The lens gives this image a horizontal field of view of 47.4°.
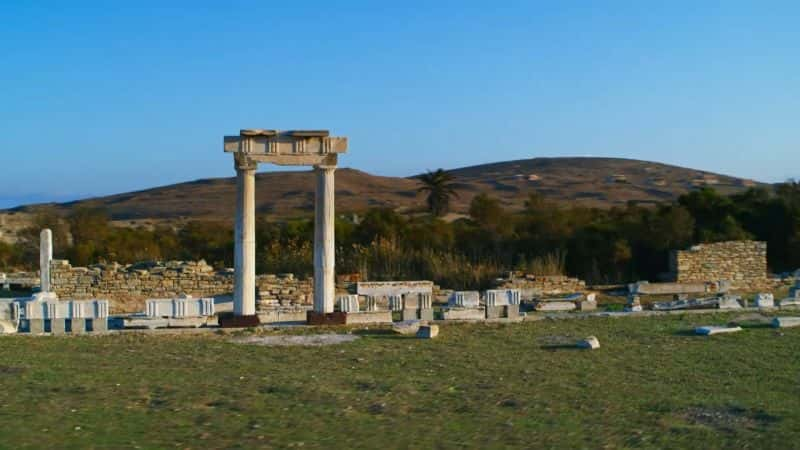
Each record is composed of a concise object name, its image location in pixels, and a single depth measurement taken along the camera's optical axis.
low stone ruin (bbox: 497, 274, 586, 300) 22.94
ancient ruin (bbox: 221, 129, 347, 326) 16.33
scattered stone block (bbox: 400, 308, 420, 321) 17.17
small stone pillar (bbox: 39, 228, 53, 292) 20.95
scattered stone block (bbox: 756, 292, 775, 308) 19.22
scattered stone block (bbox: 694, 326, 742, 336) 14.94
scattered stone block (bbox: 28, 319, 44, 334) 15.92
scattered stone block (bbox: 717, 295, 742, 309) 19.16
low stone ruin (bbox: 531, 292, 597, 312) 19.55
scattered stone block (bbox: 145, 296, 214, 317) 16.53
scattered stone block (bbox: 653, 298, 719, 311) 19.25
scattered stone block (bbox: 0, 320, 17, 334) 15.76
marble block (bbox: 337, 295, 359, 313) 17.23
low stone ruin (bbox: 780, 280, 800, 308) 19.57
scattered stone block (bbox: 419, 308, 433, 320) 16.97
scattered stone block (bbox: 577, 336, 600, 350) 13.51
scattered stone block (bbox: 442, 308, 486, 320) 17.45
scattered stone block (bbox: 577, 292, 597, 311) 19.64
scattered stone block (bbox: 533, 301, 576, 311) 19.51
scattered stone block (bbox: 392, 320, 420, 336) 15.53
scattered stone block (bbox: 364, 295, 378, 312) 19.06
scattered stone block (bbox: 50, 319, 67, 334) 15.85
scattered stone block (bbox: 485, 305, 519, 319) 17.52
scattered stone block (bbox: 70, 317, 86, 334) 15.89
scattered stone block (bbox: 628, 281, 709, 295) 22.19
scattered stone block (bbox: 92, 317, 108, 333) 15.91
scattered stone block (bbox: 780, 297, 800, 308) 19.52
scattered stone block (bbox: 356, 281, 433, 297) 20.50
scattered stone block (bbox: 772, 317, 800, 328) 15.81
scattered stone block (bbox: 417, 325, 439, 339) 14.94
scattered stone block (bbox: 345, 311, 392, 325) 16.92
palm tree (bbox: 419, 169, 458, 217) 50.44
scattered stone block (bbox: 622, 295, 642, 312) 19.20
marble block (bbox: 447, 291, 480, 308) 17.78
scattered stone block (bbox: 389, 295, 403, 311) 18.62
